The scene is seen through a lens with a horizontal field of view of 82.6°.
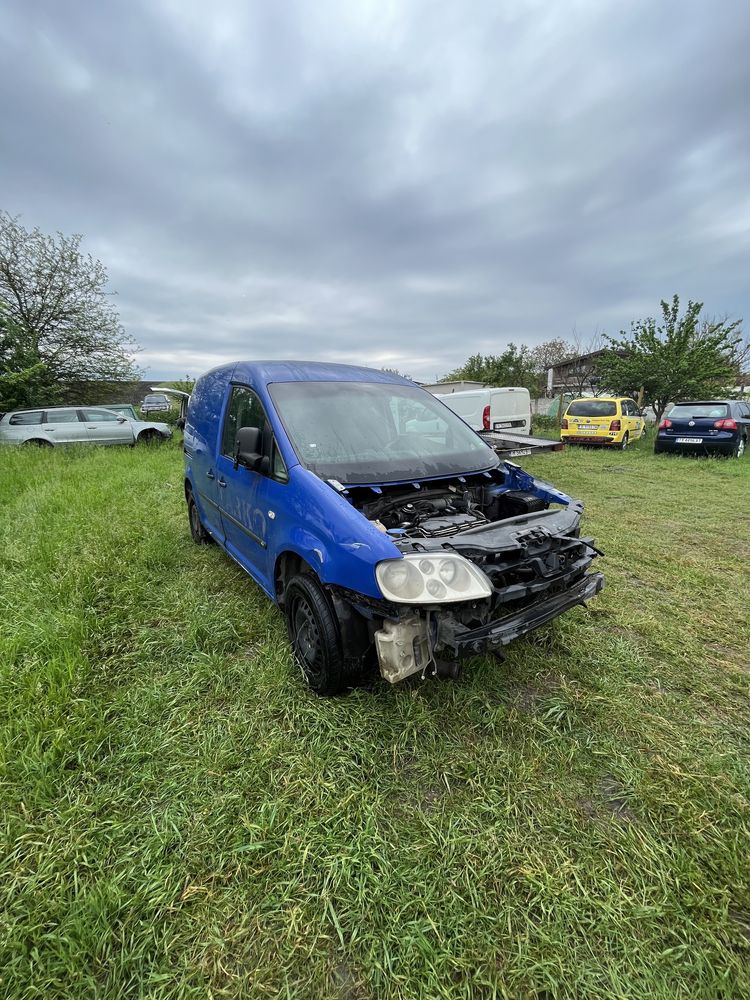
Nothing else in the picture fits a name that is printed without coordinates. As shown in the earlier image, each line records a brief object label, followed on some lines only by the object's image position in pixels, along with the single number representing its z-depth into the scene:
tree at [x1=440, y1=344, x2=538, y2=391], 27.14
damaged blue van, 1.91
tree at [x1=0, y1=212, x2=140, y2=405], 14.64
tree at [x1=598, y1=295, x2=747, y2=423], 14.34
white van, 9.81
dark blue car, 9.84
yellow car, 11.90
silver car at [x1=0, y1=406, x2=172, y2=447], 10.57
